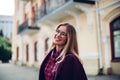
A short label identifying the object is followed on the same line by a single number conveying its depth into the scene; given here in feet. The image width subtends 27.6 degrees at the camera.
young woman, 7.20
